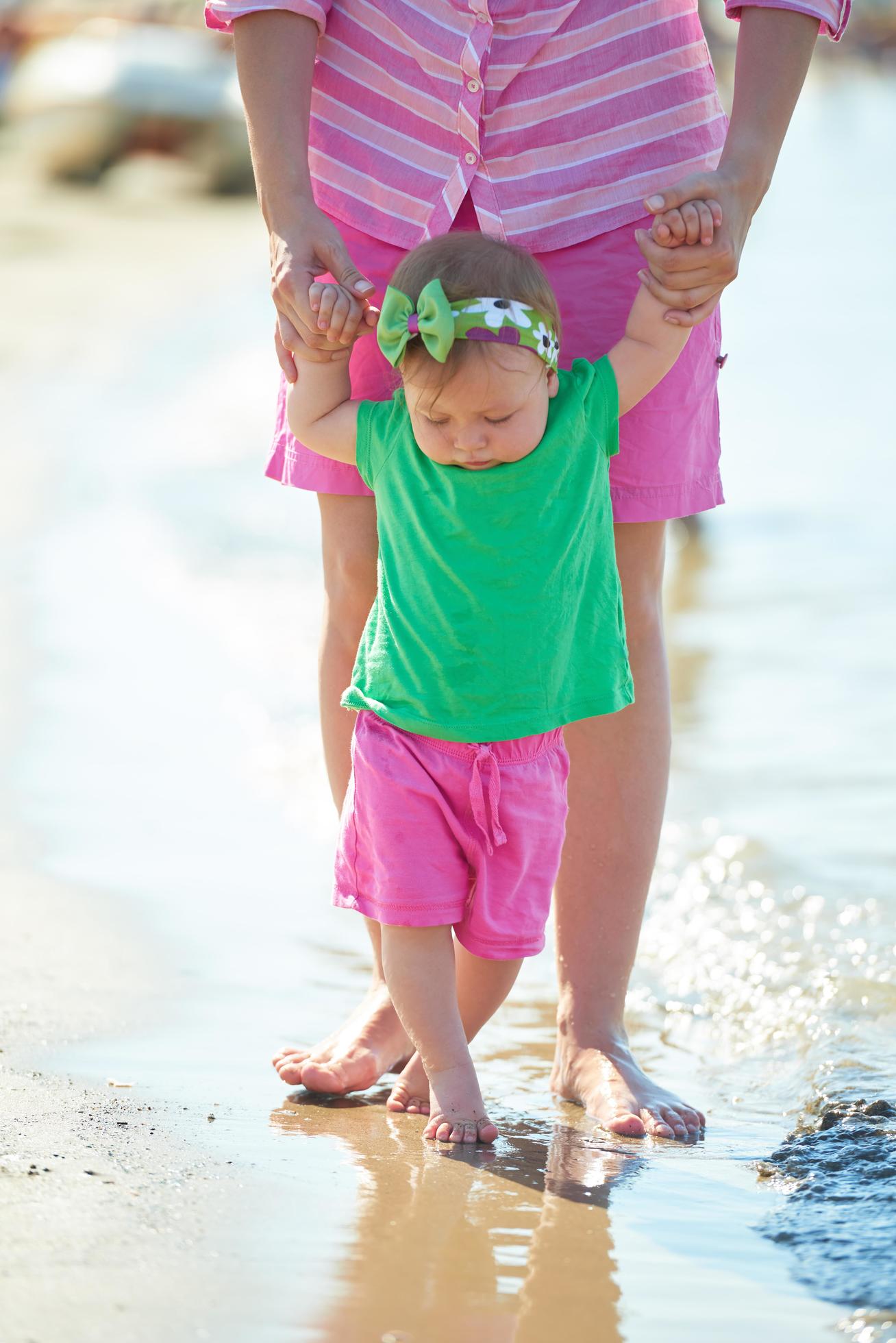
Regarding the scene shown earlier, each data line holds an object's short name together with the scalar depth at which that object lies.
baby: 4.04
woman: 4.30
